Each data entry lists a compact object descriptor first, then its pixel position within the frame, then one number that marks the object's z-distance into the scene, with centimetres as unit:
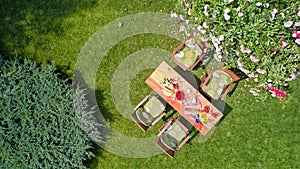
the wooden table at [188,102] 758
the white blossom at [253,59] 662
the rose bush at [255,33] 613
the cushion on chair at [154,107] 774
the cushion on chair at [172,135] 777
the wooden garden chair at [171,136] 777
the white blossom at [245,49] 654
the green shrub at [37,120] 728
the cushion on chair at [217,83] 765
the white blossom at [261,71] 680
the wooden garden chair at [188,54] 767
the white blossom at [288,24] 603
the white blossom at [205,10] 646
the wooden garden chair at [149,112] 774
